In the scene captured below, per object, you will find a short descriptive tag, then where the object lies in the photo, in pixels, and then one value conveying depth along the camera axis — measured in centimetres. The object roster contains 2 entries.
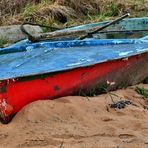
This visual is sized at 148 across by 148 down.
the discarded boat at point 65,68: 467
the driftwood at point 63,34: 614
